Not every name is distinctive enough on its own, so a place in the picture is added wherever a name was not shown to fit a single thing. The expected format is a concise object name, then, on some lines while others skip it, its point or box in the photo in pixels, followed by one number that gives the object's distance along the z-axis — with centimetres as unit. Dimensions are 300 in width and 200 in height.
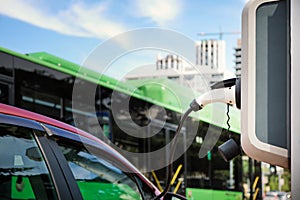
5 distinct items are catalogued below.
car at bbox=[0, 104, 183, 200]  238
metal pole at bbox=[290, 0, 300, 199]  132
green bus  710
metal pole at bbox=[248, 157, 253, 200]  1421
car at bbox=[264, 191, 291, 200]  1912
